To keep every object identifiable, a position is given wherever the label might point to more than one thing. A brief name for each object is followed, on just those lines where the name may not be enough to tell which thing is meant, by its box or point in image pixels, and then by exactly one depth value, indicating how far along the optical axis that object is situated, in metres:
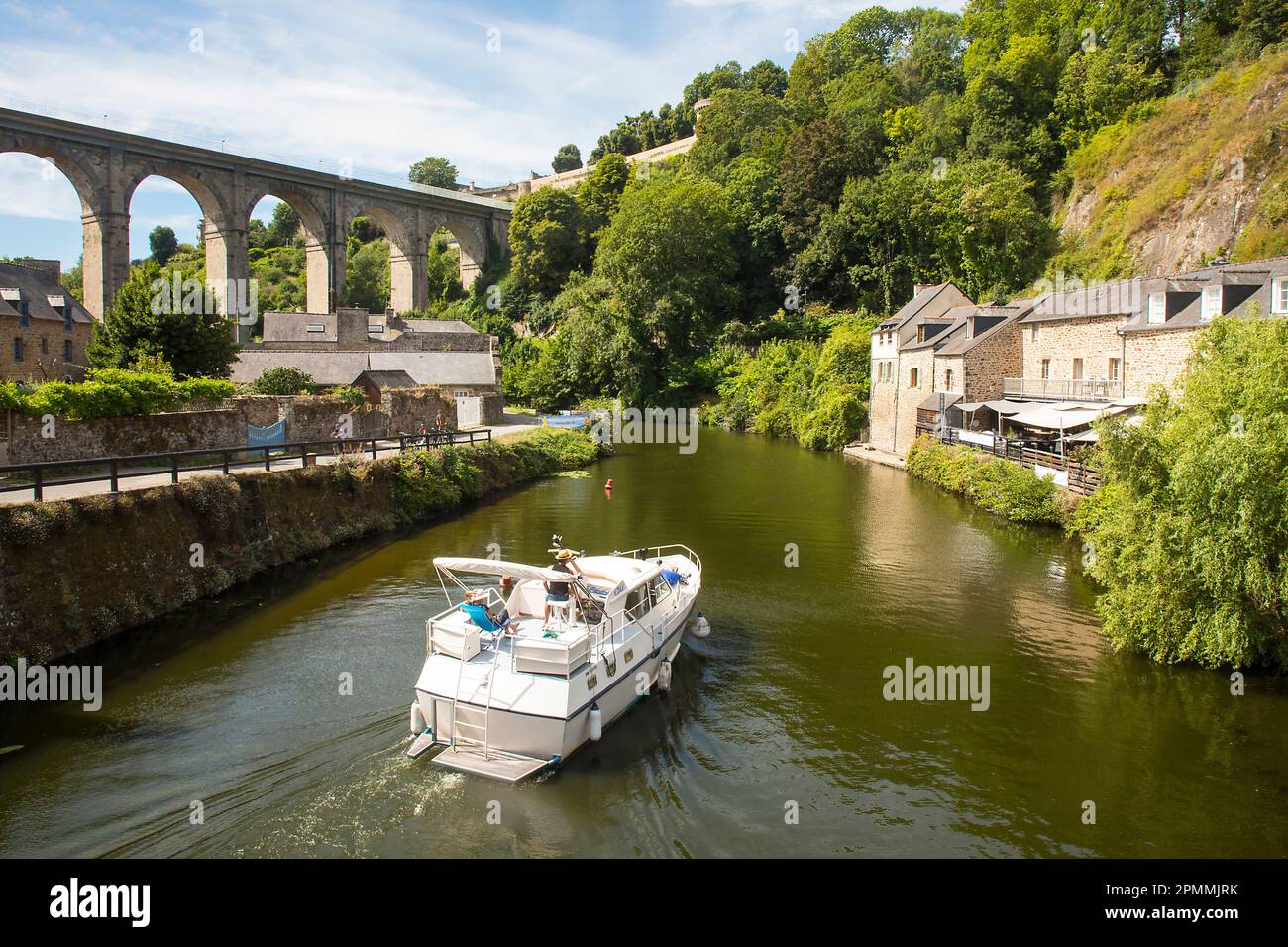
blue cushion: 11.63
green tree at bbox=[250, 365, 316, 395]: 34.76
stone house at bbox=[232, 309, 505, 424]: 40.22
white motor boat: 10.28
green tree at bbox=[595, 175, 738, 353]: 58.56
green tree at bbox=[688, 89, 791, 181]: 76.94
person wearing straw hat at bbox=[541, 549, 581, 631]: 12.32
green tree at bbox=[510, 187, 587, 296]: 75.38
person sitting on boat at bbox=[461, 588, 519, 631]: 11.63
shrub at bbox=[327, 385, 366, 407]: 31.35
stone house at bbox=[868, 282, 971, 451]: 40.12
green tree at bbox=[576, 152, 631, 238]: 78.56
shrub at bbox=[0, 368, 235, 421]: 18.75
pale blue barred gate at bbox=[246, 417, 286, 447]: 24.77
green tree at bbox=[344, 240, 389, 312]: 82.94
